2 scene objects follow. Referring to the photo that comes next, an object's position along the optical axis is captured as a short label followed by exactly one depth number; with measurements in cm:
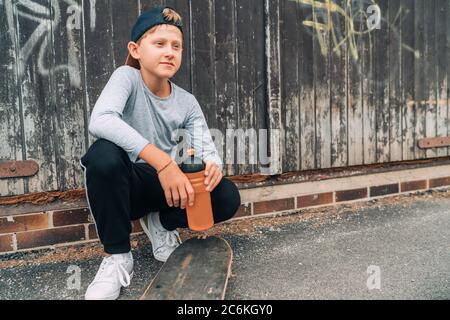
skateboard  165
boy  182
